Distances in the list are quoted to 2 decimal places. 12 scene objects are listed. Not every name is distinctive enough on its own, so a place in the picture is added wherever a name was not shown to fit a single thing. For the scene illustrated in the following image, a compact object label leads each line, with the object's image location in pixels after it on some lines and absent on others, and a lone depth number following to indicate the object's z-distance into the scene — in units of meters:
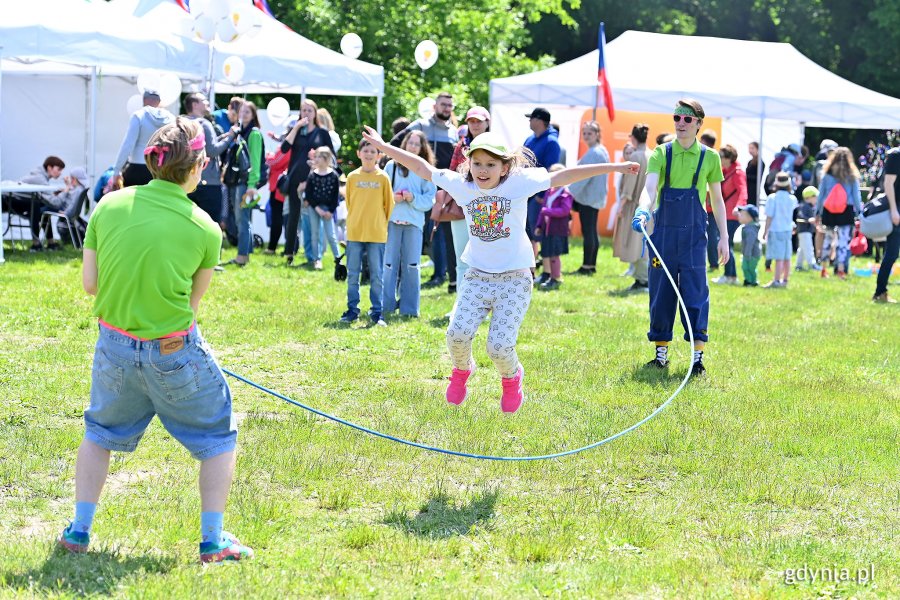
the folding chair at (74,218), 14.73
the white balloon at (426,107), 15.77
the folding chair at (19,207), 14.98
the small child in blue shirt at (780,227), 14.70
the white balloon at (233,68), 15.66
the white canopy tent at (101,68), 13.55
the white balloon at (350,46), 18.48
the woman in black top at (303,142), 14.07
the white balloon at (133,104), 15.68
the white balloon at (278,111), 17.70
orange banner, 21.11
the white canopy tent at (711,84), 19.41
